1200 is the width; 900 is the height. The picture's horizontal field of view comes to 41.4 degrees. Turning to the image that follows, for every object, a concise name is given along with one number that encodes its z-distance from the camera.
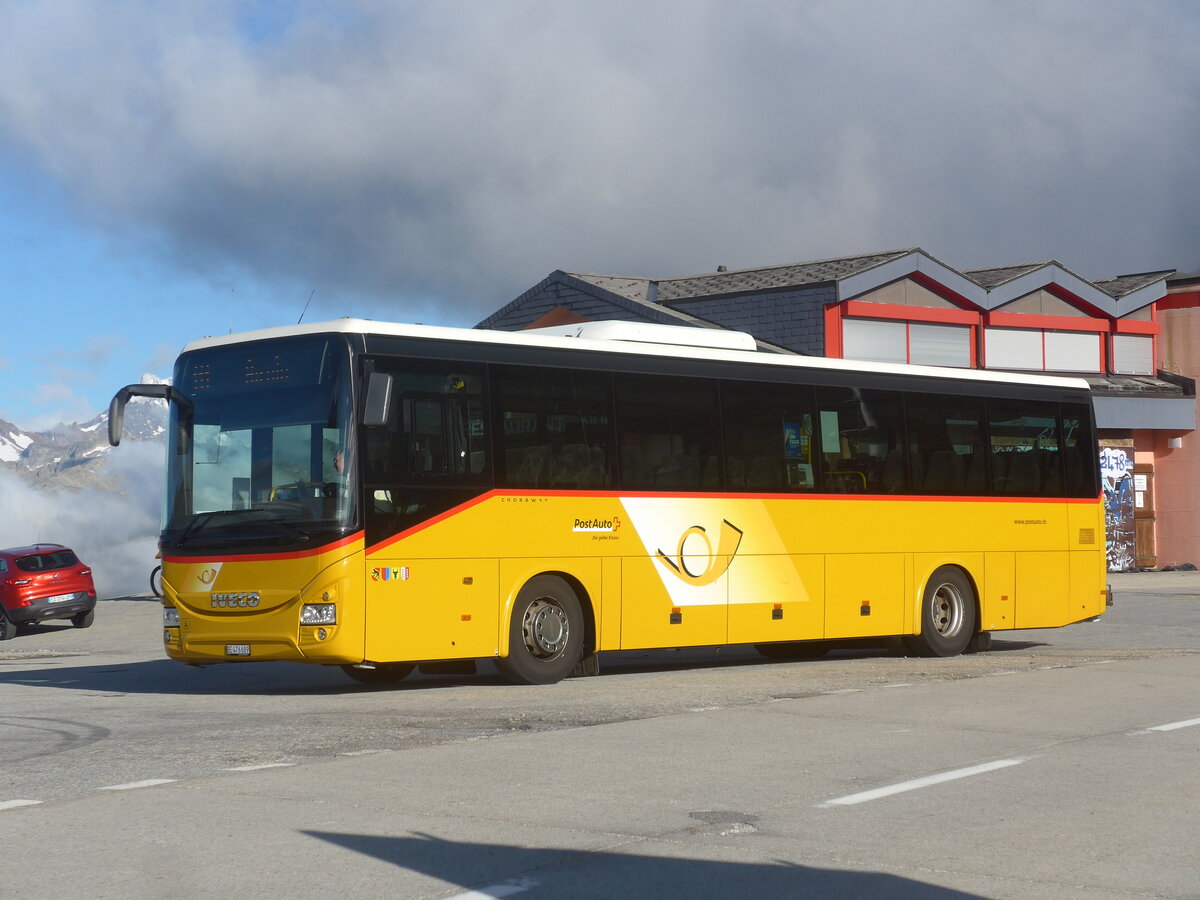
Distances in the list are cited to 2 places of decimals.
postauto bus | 13.55
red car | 30.09
